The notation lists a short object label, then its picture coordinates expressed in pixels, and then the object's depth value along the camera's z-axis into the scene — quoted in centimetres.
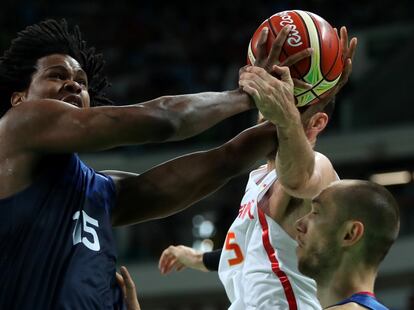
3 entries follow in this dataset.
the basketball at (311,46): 387
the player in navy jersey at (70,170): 351
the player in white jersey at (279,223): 418
